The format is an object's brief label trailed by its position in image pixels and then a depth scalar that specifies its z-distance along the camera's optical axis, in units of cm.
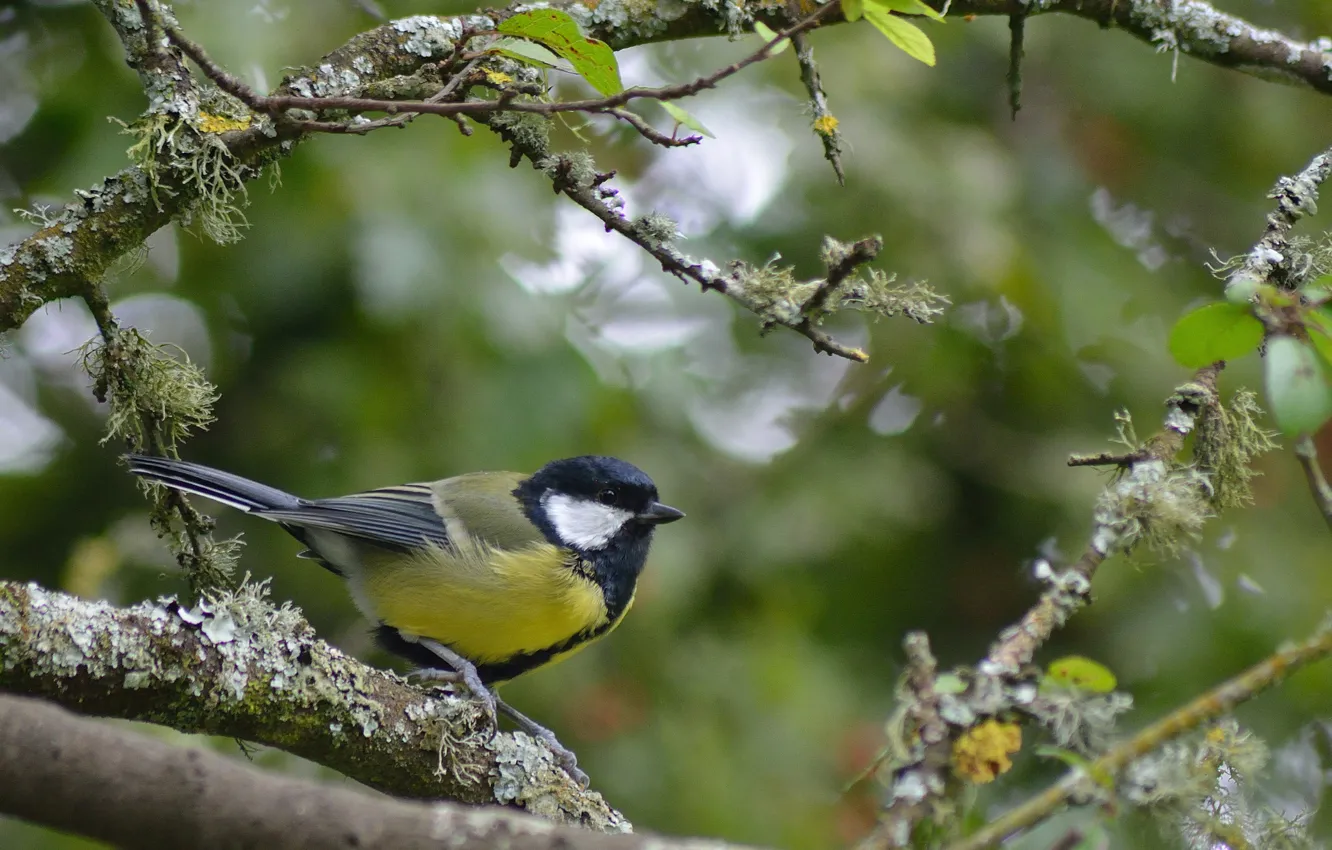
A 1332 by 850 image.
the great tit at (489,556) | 550
